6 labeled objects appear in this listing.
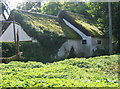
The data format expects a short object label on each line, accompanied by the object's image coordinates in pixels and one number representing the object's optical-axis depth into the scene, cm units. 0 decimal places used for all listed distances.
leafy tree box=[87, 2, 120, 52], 2306
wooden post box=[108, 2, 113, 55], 2102
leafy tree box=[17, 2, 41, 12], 4484
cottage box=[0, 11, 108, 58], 1933
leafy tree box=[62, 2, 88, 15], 3335
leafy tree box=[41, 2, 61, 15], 3534
